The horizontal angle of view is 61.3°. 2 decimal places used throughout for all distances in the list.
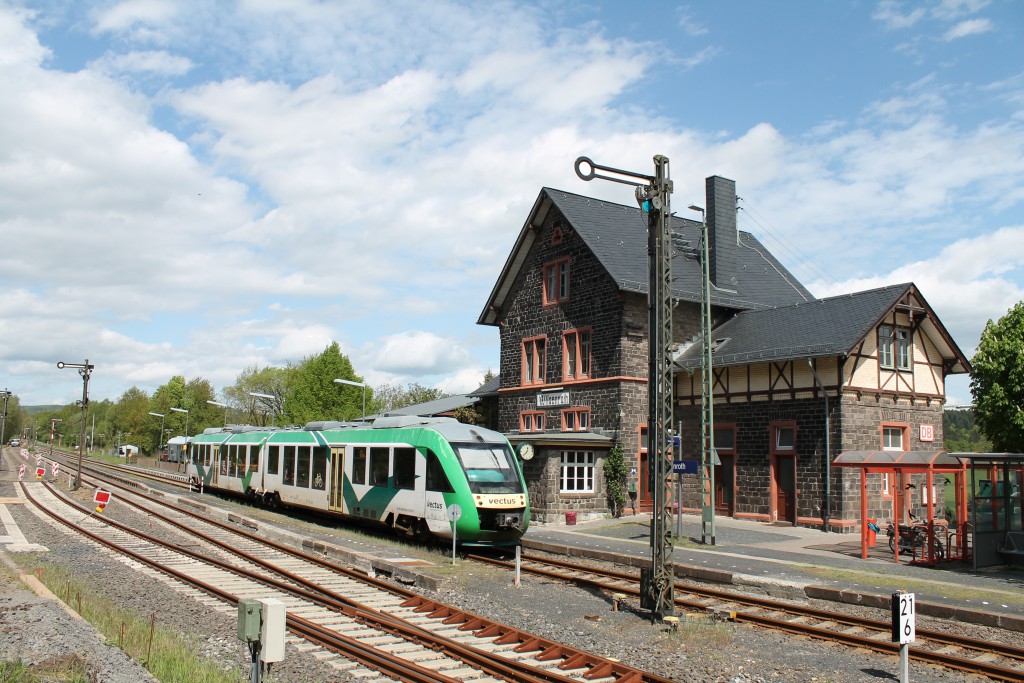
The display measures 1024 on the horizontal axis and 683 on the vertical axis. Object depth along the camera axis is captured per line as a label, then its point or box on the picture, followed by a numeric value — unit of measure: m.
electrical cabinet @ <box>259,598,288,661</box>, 6.32
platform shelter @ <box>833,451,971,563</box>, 17.36
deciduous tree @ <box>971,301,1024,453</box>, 24.00
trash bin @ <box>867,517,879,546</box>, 20.24
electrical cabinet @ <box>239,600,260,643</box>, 6.38
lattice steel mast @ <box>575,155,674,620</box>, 11.91
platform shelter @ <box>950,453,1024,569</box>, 16.67
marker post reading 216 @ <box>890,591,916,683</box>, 8.37
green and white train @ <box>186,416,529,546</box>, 17.11
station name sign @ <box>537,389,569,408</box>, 31.14
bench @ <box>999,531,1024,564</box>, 16.73
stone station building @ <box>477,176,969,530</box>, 24.06
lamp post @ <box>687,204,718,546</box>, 20.05
